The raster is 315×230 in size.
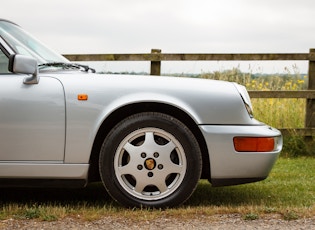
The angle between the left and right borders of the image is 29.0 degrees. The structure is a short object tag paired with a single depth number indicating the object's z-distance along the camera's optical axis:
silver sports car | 4.61
